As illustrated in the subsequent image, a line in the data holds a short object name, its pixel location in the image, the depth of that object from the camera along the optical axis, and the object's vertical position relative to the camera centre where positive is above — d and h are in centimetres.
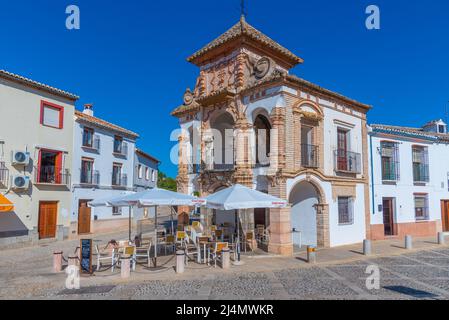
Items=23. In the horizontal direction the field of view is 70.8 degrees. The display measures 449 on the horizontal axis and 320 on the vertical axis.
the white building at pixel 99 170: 2086 +188
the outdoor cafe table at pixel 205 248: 1108 -193
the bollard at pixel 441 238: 1594 -217
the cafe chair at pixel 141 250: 1215 -225
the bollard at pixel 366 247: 1292 -212
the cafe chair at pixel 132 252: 963 -174
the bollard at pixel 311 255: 1119 -212
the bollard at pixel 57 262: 1010 -212
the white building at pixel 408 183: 1783 +74
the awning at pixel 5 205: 1472 -44
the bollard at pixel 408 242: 1448 -215
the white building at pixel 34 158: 1627 +211
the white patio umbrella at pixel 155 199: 1023 -13
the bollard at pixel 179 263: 968 -207
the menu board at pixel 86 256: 934 -179
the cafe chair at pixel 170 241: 1266 -183
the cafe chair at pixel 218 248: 1055 -176
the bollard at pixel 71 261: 964 -199
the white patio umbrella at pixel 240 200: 1013 -16
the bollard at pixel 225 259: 1033 -208
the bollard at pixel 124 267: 915 -208
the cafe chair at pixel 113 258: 992 -215
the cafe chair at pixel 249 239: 1366 -189
